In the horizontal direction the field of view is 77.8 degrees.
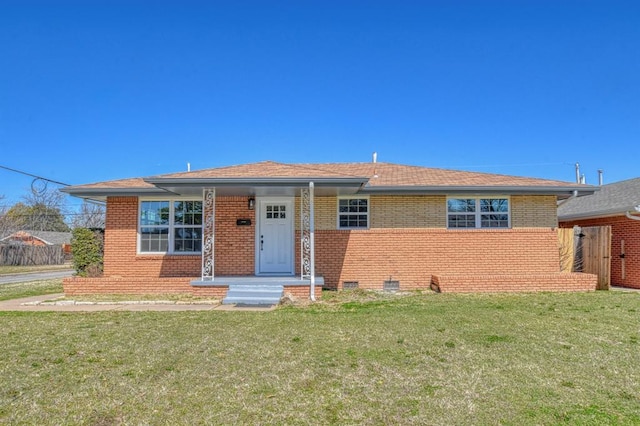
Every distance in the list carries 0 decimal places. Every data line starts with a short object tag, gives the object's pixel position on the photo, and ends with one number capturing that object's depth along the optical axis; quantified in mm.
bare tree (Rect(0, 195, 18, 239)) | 34656
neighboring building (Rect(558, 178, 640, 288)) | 12383
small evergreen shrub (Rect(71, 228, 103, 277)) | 12000
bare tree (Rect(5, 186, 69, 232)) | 45625
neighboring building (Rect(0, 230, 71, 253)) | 39781
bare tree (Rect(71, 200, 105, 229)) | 45719
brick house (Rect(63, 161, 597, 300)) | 11891
